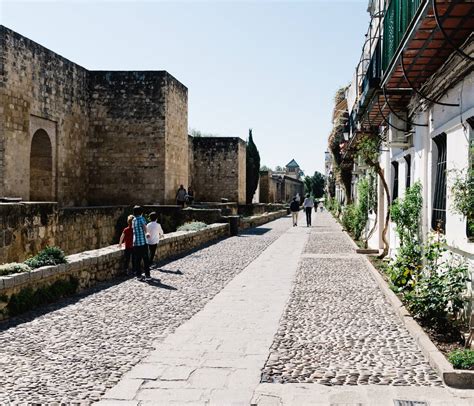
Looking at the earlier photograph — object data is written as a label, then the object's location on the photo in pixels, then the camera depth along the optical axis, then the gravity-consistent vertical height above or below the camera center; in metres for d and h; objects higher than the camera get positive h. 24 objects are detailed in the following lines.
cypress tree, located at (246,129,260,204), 41.09 +1.42
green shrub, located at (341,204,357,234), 18.33 -0.97
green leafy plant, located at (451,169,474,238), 5.20 -0.05
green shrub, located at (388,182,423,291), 7.56 -0.71
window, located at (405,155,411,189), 10.06 +0.34
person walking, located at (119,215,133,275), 10.41 -1.00
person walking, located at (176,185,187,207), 21.77 -0.33
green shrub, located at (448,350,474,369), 4.56 -1.34
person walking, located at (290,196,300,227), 28.03 -0.85
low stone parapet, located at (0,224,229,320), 6.76 -1.29
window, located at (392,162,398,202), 12.05 +0.23
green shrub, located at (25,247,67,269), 7.78 -1.00
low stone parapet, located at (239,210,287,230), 23.92 -1.53
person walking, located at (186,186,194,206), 22.55 -0.46
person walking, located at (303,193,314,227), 27.75 -0.79
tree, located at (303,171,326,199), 102.31 +1.04
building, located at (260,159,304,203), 50.12 +0.19
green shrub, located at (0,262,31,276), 6.96 -1.02
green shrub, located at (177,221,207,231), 17.27 -1.17
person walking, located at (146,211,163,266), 11.16 -0.91
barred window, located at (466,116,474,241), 5.23 +0.22
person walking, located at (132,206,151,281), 10.23 -1.06
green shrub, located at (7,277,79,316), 6.85 -1.41
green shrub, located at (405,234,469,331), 5.57 -1.03
